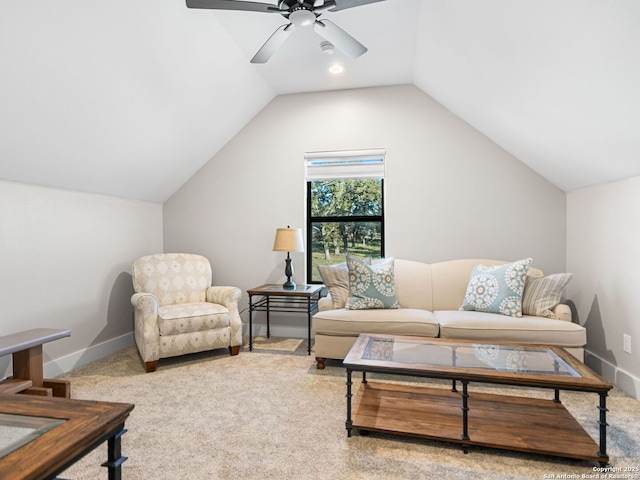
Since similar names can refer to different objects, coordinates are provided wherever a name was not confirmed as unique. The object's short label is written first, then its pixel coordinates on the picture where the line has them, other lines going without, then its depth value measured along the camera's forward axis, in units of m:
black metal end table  3.53
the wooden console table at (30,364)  2.21
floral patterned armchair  3.09
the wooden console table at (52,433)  0.86
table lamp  3.69
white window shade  4.00
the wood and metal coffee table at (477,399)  1.82
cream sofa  2.77
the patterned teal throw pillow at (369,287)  3.21
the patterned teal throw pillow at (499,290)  3.02
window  4.06
